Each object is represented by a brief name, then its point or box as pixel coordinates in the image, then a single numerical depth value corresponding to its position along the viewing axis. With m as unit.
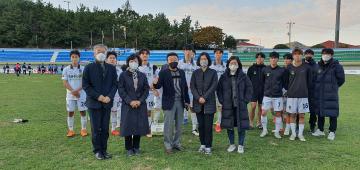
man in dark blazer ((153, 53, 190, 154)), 7.04
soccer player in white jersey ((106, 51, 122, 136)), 8.97
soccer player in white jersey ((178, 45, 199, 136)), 8.80
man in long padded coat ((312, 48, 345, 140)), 8.28
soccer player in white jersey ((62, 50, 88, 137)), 8.29
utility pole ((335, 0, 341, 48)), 35.42
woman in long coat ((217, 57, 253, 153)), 7.04
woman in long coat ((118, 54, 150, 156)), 6.71
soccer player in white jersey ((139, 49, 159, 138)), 8.59
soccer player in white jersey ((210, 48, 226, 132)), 8.88
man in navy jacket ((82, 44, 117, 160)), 6.62
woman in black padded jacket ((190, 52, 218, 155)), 6.93
